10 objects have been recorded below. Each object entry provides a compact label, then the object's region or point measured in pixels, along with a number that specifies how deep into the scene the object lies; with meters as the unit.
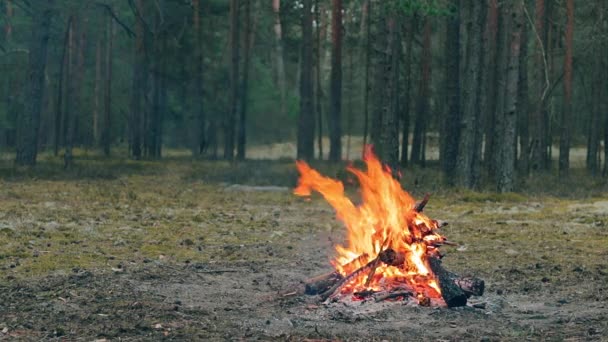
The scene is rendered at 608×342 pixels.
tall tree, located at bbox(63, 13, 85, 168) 46.11
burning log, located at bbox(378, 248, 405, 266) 9.76
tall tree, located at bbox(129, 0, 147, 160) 40.72
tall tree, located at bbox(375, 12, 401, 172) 25.58
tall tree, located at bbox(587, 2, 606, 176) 37.22
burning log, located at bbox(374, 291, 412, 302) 9.50
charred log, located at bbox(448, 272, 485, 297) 9.67
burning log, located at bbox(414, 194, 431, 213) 10.03
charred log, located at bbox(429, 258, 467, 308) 9.24
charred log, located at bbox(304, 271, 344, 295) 9.88
